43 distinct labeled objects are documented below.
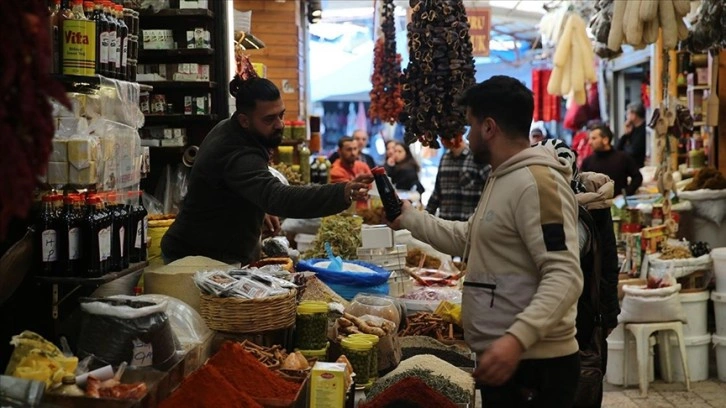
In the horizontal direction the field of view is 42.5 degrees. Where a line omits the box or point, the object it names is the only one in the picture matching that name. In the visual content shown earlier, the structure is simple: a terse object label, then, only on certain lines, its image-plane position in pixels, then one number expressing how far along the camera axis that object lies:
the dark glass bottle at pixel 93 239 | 3.37
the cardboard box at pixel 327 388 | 3.38
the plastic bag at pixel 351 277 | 5.04
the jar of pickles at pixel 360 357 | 3.88
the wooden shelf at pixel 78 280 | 3.34
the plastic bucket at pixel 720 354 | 7.26
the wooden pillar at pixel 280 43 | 10.88
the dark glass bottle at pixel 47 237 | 3.32
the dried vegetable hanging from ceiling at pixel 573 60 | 10.91
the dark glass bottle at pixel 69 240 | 3.34
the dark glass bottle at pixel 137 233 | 3.76
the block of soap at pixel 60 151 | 3.48
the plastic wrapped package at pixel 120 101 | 3.90
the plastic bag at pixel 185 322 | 3.57
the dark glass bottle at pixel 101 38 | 3.62
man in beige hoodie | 2.90
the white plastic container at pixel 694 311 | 7.28
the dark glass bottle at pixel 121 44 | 3.77
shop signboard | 11.95
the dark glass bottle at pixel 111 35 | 3.68
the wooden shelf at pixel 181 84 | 6.72
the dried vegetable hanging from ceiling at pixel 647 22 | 7.01
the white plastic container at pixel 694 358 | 7.25
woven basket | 3.69
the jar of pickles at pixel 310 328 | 3.93
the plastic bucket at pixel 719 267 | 7.27
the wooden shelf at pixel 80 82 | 3.44
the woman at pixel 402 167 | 12.29
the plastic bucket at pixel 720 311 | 7.27
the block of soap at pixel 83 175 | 3.50
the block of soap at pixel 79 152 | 3.49
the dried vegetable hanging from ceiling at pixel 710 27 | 7.89
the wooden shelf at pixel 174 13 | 6.61
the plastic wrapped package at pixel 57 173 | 3.46
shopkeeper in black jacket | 4.19
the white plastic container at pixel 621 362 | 7.13
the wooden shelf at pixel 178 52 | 6.67
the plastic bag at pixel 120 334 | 3.15
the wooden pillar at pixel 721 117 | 9.52
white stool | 6.93
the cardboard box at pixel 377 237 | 5.68
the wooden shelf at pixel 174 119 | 6.75
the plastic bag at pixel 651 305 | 6.96
